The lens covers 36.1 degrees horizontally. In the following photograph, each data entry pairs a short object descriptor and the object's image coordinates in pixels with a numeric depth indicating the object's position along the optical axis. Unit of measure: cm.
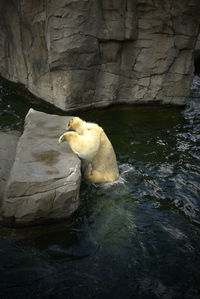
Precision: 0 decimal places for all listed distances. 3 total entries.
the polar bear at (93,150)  440
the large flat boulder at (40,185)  365
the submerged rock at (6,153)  416
